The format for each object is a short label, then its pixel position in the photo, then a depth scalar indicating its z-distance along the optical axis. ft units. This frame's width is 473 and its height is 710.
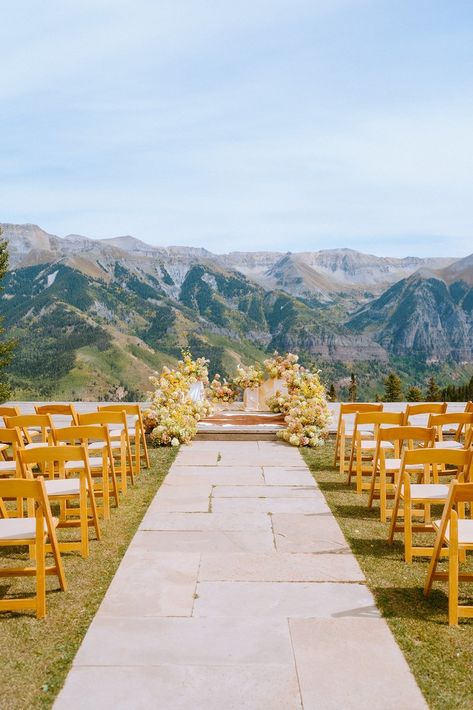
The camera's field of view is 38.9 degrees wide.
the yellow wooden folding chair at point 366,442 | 21.93
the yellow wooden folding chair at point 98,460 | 18.94
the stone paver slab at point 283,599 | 12.94
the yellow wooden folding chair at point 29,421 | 21.52
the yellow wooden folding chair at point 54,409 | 26.61
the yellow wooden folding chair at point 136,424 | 26.30
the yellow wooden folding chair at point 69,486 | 15.53
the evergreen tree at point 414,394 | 305.32
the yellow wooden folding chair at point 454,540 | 12.60
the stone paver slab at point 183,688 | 9.72
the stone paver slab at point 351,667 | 9.86
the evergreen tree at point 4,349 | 93.09
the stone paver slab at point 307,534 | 16.99
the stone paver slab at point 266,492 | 22.30
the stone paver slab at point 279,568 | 14.82
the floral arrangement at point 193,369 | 40.11
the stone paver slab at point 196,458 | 27.89
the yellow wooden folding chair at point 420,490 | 14.90
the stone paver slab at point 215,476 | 24.23
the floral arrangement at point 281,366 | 42.83
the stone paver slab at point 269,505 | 20.47
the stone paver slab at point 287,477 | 24.35
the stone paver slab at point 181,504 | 20.42
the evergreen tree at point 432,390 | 306.23
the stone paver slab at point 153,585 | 13.08
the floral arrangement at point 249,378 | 46.24
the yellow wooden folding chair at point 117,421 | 21.75
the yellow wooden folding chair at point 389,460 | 18.56
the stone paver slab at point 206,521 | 18.65
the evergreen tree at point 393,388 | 329.07
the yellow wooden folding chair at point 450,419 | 22.15
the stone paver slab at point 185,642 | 11.00
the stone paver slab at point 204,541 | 16.81
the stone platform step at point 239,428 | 34.42
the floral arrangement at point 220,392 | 46.83
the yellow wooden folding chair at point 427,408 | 26.08
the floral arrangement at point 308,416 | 32.53
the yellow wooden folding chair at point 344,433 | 26.37
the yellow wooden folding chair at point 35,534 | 12.88
